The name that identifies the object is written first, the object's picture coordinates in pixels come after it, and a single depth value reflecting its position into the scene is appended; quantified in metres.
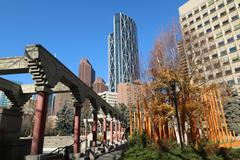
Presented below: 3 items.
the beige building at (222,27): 45.16
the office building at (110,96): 148.75
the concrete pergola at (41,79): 8.80
